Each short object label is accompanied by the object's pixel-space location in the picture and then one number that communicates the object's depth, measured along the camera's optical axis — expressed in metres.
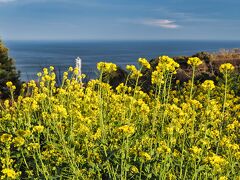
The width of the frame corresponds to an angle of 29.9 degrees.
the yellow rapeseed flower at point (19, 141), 3.34
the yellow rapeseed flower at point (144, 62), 3.78
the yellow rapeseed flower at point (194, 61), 3.77
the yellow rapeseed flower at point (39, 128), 3.39
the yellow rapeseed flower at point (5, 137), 3.36
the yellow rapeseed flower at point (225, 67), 3.94
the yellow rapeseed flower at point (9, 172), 3.23
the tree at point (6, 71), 13.07
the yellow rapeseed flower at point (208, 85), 3.71
